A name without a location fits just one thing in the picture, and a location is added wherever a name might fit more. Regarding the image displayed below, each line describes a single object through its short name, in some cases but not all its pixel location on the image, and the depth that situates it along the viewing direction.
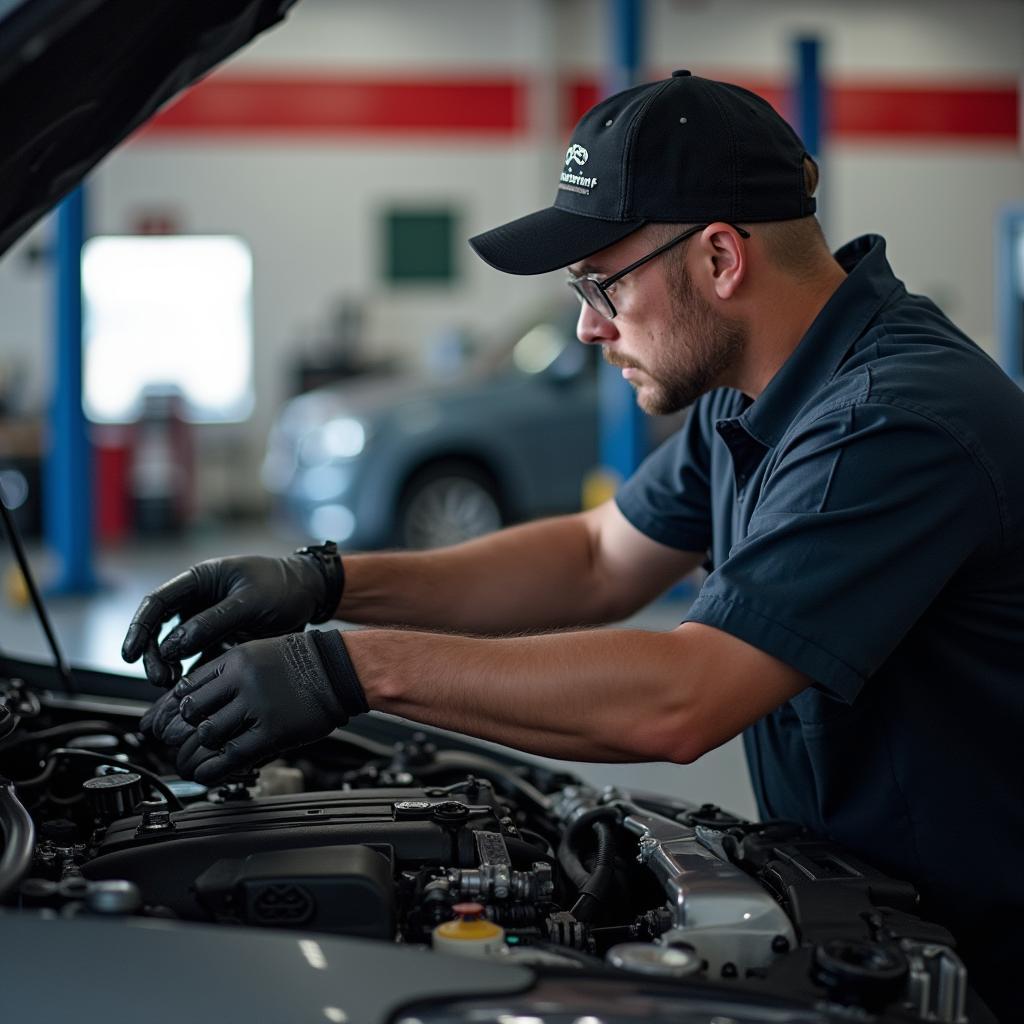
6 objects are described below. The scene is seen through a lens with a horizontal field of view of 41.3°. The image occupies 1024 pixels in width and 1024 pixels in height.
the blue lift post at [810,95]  6.96
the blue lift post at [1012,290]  7.80
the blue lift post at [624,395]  6.38
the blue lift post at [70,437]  6.60
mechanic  1.34
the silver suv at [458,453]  7.07
